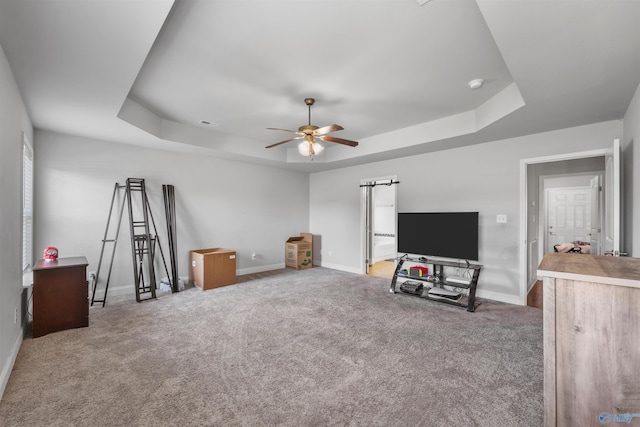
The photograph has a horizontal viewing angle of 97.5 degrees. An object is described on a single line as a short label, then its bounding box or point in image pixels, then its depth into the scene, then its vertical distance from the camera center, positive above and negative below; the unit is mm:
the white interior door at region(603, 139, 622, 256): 2594 +95
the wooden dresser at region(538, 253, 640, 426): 1138 -566
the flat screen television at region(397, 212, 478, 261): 4199 -351
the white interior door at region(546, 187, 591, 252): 6984 -77
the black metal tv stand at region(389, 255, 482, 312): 3787 -1047
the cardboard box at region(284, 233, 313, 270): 6383 -962
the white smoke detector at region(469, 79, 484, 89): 2930 +1366
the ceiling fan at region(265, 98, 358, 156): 3381 +930
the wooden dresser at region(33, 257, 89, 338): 2908 -889
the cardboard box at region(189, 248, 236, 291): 4664 -965
